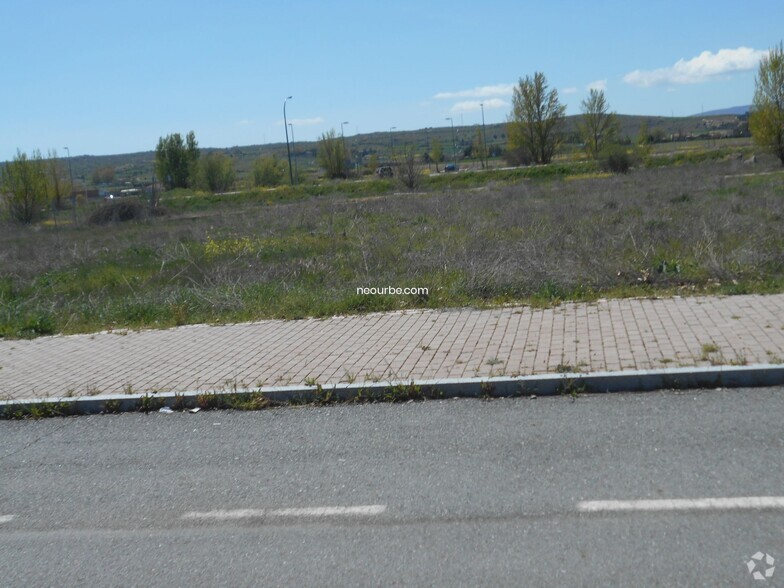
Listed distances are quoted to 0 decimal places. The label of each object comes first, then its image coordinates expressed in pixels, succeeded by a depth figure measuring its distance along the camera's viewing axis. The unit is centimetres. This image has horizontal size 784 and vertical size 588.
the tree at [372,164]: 9106
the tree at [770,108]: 4925
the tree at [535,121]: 7106
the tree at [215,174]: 7925
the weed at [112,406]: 751
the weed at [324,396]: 722
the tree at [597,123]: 7681
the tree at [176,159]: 8700
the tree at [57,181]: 7038
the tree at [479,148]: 9231
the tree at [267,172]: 8431
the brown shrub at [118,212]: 4422
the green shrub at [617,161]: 5047
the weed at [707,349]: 716
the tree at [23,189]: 5850
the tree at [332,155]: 8231
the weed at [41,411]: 757
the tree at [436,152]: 9662
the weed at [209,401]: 736
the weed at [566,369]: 711
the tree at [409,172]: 5075
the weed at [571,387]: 683
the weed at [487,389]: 697
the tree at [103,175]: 12212
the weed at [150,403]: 746
